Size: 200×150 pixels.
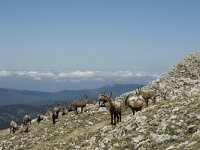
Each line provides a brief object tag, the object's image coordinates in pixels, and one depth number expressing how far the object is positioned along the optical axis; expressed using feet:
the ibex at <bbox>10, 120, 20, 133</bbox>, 183.93
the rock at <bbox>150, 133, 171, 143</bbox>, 91.73
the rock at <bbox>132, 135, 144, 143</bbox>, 97.04
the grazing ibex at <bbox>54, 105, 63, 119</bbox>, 180.04
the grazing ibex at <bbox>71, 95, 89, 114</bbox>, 176.58
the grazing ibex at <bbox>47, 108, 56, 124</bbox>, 168.86
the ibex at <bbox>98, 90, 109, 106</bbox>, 175.69
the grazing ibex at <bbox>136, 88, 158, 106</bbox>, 154.51
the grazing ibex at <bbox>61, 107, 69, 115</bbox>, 188.09
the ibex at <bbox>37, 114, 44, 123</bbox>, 196.44
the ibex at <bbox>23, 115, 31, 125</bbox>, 190.37
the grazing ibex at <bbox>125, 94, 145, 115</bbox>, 127.34
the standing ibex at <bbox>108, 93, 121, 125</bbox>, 123.44
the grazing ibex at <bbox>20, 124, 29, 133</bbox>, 168.55
